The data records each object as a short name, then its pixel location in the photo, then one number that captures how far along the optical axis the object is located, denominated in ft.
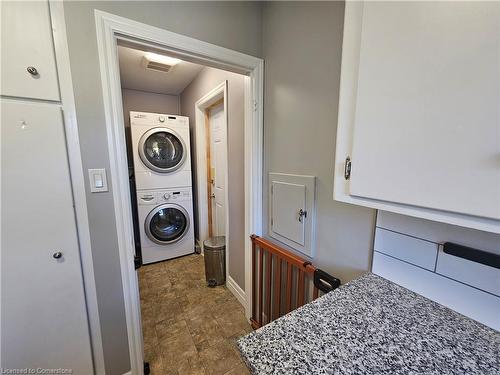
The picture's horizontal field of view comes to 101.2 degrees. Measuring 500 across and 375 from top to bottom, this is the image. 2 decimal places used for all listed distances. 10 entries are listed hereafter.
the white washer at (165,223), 8.62
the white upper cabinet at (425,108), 1.28
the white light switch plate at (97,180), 3.34
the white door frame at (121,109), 3.25
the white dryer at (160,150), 8.16
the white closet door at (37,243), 2.91
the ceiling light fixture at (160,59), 6.80
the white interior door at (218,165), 8.27
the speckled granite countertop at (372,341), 1.56
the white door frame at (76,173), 2.95
